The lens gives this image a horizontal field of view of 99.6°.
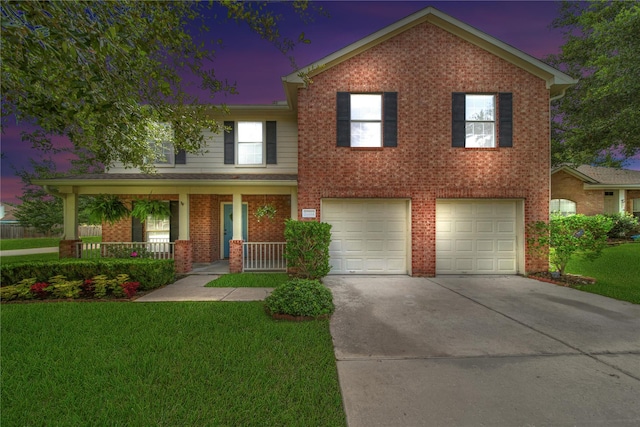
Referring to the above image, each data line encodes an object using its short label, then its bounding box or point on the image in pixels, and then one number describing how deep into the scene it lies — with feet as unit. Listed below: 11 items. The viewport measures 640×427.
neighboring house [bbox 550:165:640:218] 56.03
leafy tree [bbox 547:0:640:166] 26.04
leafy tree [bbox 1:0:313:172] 9.48
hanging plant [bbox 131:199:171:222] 31.35
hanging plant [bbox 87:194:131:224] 29.78
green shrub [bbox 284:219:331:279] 23.39
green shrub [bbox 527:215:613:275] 23.97
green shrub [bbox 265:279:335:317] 15.51
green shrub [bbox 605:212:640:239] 51.90
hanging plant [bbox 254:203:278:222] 32.71
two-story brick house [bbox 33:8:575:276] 26.76
